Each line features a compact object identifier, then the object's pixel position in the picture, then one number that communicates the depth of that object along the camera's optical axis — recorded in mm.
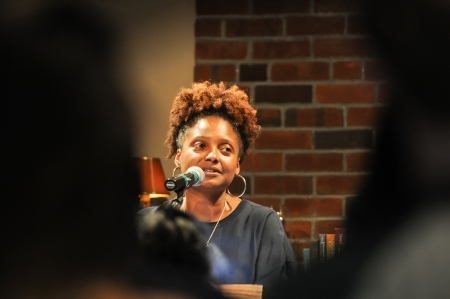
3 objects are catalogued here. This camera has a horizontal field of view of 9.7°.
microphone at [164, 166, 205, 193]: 7119
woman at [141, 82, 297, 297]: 7493
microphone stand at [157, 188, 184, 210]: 5878
